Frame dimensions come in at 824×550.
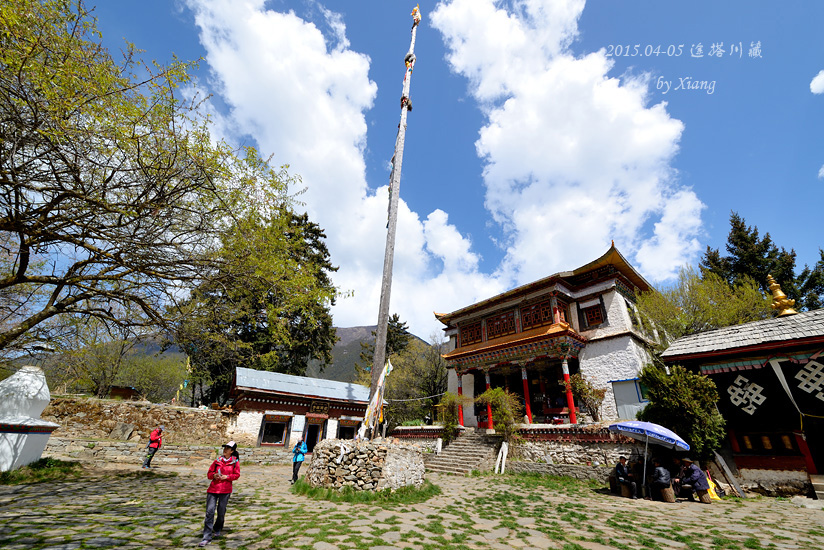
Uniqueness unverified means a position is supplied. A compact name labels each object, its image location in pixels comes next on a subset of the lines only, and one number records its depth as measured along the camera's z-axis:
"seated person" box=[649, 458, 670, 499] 8.86
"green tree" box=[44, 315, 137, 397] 7.42
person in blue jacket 10.45
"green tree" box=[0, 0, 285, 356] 4.32
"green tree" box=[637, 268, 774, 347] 16.47
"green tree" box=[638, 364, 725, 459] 9.76
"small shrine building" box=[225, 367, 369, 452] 18.77
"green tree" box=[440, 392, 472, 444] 17.80
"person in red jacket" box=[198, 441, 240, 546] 5.01
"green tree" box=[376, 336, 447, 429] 28.54
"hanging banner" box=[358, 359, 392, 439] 9.97
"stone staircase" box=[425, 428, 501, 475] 14.66
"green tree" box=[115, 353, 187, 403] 28.19
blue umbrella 8.87
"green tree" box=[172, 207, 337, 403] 7.03
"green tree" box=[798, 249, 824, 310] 23.63
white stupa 8.27
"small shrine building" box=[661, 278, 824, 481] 9.17
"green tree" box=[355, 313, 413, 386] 37.59
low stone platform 8.72
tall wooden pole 10.46
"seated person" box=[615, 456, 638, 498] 9.37
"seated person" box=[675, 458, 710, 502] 8.80
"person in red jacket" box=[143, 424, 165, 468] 11.88
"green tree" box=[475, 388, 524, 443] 15.22
